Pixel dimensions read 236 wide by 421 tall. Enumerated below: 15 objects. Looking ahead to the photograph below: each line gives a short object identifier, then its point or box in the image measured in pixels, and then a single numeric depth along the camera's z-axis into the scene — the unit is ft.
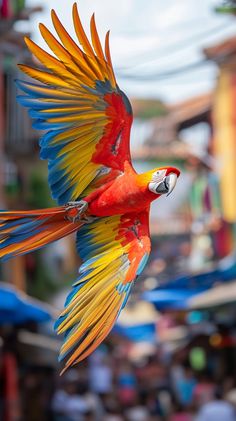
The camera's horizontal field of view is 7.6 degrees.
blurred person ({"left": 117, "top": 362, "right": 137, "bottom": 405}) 52.73
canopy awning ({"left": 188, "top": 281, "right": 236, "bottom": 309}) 54.02
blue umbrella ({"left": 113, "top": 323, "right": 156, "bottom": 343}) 61.05
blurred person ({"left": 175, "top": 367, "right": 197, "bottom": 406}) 55.47
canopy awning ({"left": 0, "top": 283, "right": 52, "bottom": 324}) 41.91
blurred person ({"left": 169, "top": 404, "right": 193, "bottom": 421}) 48.27
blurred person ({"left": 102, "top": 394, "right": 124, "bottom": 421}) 49.98
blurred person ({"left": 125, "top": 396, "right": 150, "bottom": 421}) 50.19
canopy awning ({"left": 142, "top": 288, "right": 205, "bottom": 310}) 55.42
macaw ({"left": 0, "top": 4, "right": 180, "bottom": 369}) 17.48
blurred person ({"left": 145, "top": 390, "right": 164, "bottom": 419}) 51.88
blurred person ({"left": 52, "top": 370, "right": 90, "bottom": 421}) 49.46
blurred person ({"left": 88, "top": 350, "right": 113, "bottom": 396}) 55.92
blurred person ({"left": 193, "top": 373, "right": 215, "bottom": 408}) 48.02
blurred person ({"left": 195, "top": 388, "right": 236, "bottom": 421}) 45.50
